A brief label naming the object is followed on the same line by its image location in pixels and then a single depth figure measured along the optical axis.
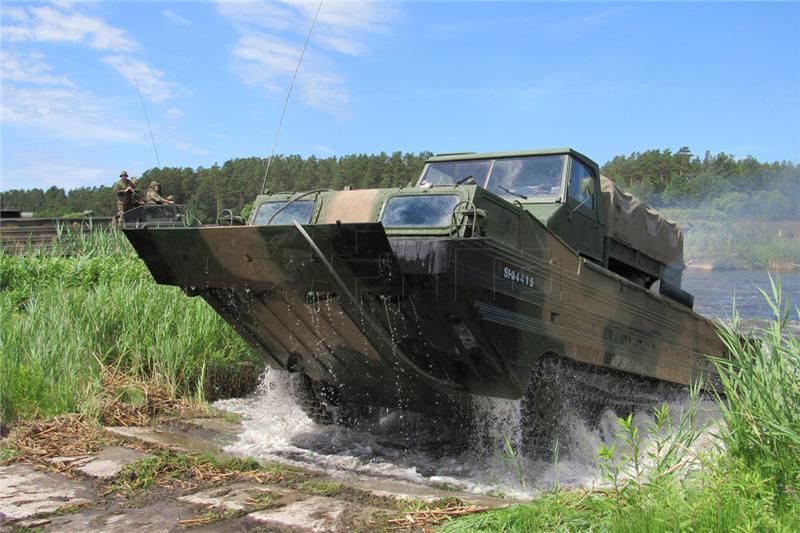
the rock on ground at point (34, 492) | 3.99
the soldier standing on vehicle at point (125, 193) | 13.00
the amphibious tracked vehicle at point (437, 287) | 4.22
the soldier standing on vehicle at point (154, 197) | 13.88
